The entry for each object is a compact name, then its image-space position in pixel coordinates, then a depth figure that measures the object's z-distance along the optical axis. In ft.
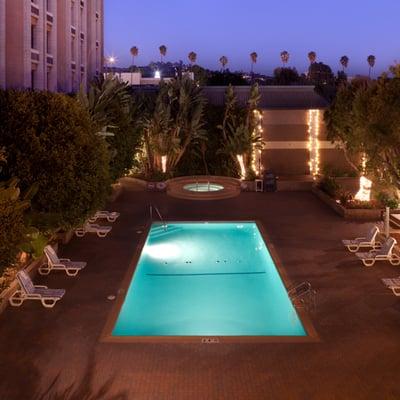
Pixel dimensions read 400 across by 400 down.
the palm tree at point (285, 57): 277.64
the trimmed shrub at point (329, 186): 72.08
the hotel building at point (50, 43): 72.02
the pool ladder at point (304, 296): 34.47
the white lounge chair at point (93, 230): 53.21
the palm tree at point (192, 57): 271.26
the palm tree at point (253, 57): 279.90
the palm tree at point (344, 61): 274.57
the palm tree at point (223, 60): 264.72
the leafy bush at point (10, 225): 22.91
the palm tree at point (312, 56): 291.24
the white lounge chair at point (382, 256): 42.88
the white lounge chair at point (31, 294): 34.24
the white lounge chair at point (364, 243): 47.42
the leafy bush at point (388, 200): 55.42
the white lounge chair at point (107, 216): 61.26
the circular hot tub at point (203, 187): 77.56
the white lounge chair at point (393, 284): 36.06
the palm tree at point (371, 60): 284.00
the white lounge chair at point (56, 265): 41.45
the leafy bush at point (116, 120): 52.32
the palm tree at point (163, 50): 306.35
